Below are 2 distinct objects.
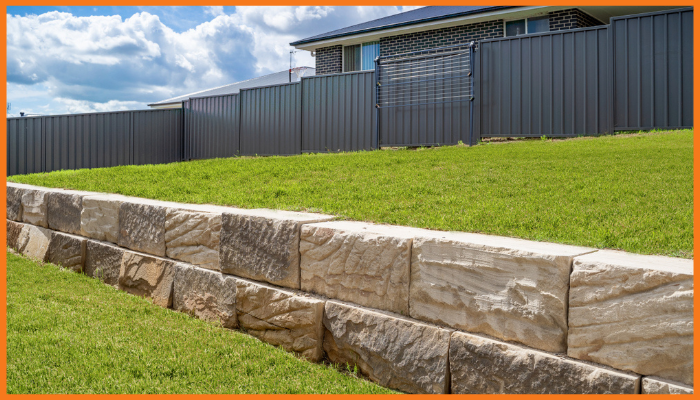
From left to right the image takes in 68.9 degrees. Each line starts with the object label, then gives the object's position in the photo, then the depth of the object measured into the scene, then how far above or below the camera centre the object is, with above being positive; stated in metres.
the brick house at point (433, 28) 12.33 +4.80
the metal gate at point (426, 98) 9.73 +2.21
